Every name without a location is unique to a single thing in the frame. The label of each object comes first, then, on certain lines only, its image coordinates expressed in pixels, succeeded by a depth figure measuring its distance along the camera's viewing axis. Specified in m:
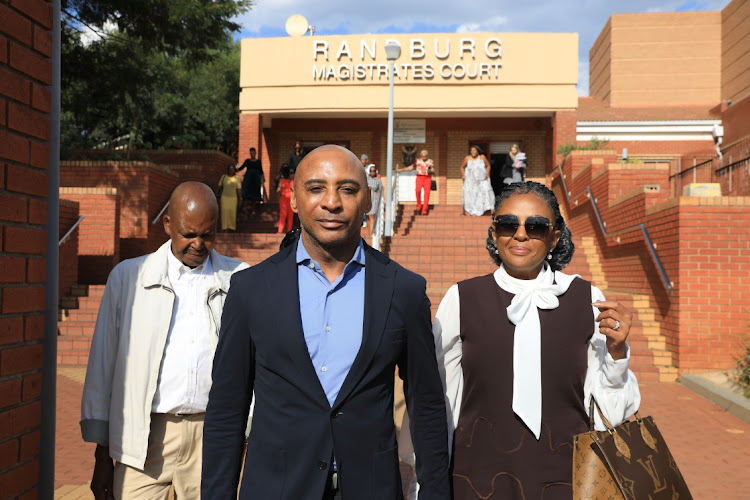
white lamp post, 12.52
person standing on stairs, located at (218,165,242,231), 14.31
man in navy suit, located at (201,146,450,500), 1.79
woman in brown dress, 2.14
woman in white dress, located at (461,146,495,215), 14.13
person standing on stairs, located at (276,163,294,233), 13.64
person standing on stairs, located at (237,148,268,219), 15.27
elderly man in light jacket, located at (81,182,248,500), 2.49
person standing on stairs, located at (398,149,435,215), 14.39
